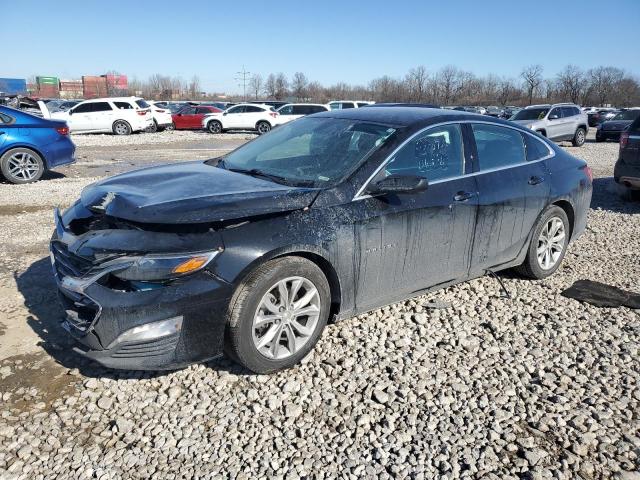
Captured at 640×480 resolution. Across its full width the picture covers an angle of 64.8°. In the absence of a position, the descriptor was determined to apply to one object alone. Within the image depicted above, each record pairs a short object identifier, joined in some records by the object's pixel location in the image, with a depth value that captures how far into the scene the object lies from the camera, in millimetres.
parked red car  27419
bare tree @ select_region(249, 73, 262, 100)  99631
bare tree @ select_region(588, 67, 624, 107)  81875
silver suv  18859
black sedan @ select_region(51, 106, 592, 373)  2826
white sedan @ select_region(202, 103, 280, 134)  26156
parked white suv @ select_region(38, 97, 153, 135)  22562
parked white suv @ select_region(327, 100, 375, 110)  26047
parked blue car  9320
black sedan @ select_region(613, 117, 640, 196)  7934
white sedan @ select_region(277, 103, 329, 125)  25523
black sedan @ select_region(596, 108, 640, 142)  23219
